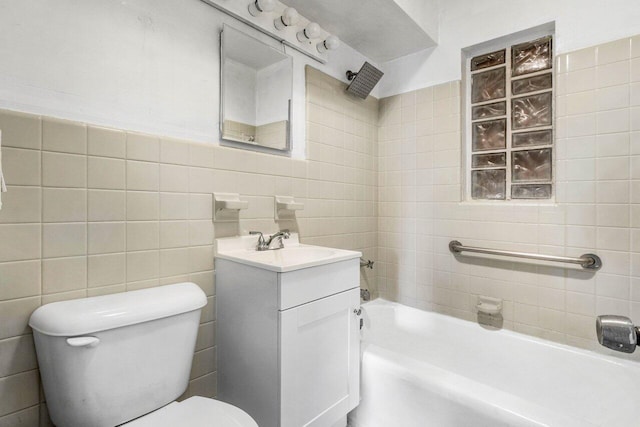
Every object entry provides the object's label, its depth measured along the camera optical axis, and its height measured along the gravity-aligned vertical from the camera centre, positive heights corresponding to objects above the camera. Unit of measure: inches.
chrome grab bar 63.4 -9.3
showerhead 83.7 +37.0
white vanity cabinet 46.6 -21.0
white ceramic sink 48.2 -7.6
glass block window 72.5 +23.1
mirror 59.6 +25.4
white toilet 36.4 -18.7
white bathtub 46.7 -31.5
